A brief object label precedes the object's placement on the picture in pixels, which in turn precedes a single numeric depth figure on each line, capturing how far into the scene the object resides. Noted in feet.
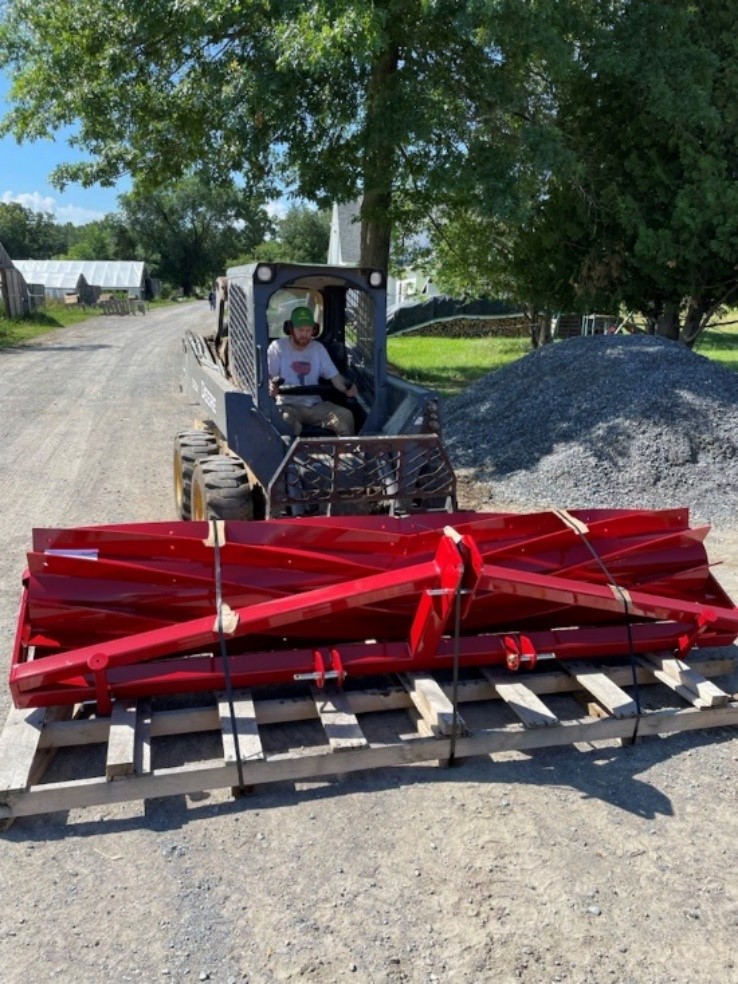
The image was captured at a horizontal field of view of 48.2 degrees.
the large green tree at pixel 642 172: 39.96
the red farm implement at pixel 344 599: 12.83
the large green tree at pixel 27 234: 289.12
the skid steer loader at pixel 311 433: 18.51
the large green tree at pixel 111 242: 240.32
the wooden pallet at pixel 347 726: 11.57
